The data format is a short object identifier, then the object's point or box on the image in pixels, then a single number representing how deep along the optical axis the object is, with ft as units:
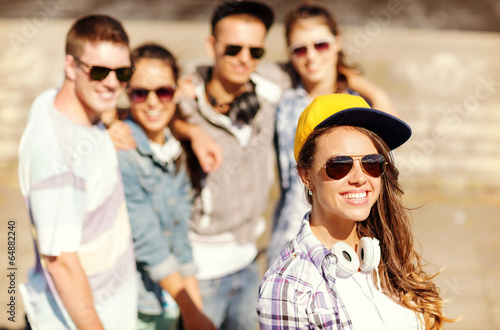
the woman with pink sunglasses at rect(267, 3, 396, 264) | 11.63
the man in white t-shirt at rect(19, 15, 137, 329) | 8.24
